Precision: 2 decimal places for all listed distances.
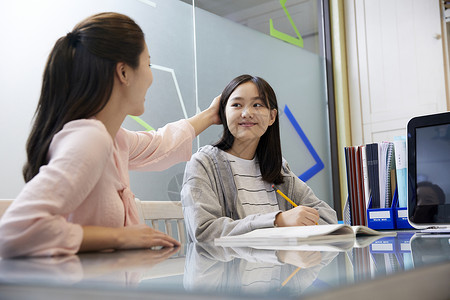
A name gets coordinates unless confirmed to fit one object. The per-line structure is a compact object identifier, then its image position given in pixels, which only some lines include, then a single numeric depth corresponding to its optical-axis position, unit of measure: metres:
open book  0.71
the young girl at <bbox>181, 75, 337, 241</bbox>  1.22
